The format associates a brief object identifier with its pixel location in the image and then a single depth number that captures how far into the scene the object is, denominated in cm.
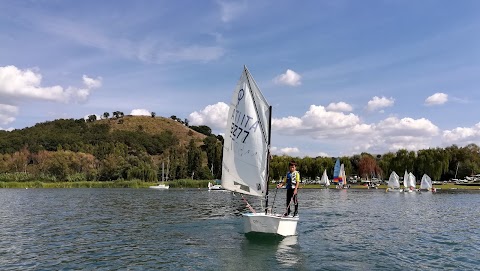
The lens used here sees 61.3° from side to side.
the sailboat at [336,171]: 15038
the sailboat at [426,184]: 11525
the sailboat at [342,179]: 14375
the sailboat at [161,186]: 13798
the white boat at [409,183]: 11394
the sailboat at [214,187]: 12776
